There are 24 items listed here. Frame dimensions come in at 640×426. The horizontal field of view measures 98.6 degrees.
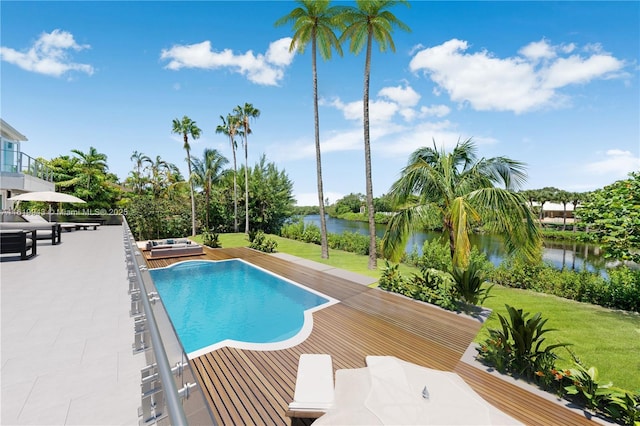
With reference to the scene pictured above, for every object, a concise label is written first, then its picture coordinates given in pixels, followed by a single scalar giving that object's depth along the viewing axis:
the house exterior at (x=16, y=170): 13.15
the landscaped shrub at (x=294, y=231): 21.91
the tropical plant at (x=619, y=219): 5.94
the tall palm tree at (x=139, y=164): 36.53
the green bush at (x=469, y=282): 7.02
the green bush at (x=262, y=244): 15.45
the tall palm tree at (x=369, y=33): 10.66
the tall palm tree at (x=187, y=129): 22.95
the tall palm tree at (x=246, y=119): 24.00
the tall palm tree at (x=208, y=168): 25.72
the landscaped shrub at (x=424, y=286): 7.19
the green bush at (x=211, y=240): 16.94
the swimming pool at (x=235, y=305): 6.19
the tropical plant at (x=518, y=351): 4.14
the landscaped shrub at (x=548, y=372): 3.29
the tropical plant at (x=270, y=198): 25.95
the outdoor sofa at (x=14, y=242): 7.43
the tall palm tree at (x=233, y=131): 24.80
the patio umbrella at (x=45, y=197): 13.66
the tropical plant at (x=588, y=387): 3.43
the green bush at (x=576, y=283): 6.99
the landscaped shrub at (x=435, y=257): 11.34
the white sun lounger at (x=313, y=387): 2.83
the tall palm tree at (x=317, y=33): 12.17
